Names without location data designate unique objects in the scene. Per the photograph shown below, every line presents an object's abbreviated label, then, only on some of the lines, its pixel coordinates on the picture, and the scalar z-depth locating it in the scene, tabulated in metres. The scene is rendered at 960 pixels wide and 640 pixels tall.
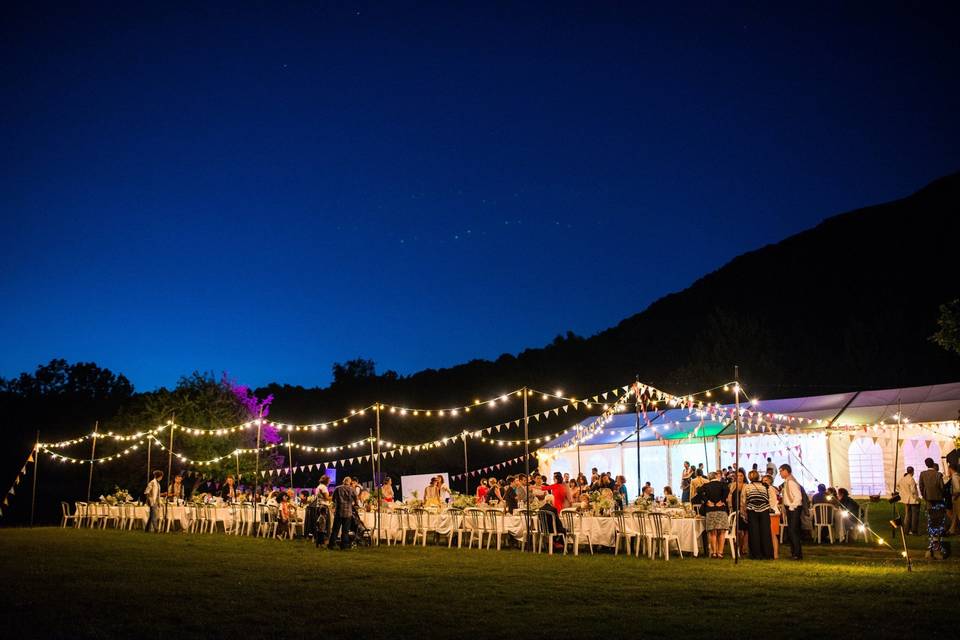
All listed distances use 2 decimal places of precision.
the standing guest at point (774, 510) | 12.86
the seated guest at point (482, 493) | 18.83
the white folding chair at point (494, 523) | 15.52
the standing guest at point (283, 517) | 18.50
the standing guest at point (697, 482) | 13.91
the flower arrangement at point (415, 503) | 16.92
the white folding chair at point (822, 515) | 15.63
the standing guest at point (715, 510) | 12.57
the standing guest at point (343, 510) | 14.92
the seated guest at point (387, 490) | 19.54
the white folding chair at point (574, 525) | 14.22
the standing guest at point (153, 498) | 21.04
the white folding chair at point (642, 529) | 12.95
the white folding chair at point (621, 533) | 13.52
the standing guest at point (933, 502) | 11.88
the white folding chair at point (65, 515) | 24.30
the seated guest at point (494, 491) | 19.14
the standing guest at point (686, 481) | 16.77
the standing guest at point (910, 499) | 16.28
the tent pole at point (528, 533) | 14.51
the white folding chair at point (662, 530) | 12.77
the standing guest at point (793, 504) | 12.63
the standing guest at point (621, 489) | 16.85
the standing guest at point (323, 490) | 17.27
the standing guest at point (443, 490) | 18.60
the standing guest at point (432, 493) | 18.68
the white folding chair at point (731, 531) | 12.27
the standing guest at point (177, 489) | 23.00
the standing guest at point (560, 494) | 16.11
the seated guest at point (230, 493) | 21.27
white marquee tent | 22.47
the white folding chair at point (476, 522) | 15.70
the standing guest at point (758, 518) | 12.49
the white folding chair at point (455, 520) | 16.06
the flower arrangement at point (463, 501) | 17.03
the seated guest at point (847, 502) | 15.31
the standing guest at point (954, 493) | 14.77
